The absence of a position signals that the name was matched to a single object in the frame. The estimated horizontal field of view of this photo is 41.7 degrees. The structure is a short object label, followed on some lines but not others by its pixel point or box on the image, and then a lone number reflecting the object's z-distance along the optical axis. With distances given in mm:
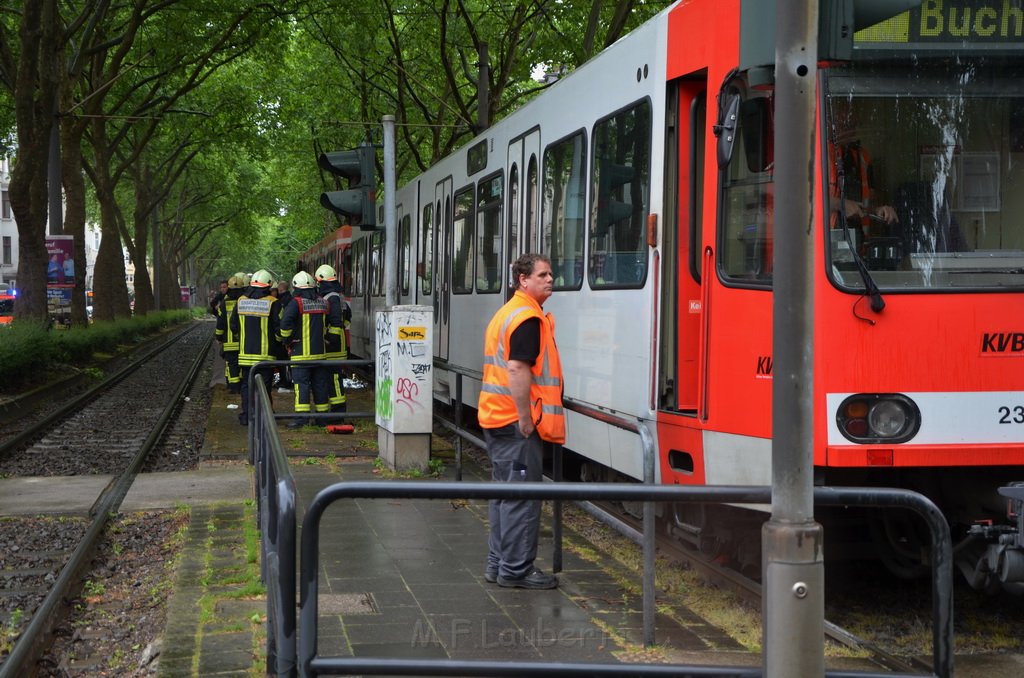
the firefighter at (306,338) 14125
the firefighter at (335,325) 14641
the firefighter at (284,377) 18109
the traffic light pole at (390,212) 11312
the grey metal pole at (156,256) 54019
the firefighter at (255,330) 14836
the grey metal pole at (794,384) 3947
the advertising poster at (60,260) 27219
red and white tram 6156
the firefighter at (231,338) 16984
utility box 11289
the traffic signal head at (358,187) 12031
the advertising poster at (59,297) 29062
